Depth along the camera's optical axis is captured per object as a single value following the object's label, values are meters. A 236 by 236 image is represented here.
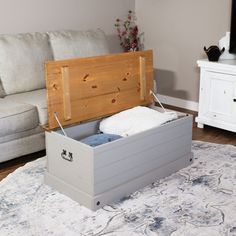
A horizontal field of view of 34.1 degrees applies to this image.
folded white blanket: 2.56
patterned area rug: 2.04
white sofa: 2.78
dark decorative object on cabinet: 3.53
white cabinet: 3.40
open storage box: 2.25
